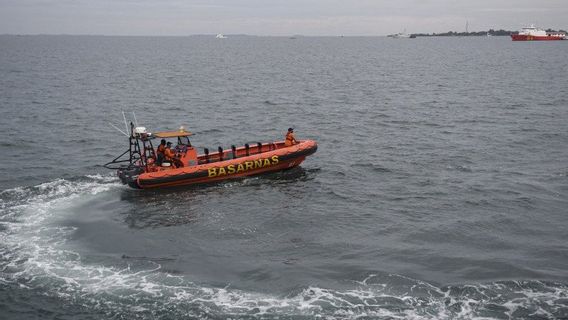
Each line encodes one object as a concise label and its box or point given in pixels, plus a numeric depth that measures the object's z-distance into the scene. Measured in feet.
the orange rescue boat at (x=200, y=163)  81.25
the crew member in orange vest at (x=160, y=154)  83.51
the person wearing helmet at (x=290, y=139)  93.09
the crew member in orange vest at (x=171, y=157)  83.60
